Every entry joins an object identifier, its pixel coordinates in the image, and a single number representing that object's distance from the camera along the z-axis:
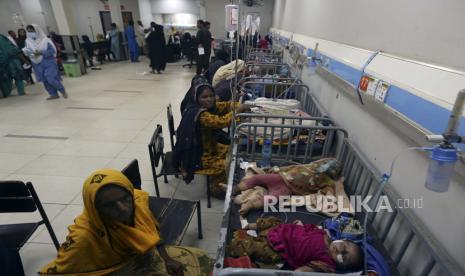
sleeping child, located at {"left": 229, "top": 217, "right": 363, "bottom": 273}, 1.21
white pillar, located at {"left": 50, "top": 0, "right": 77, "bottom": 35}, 7.61
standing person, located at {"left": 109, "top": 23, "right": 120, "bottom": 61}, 10.26
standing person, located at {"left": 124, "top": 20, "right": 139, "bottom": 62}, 10.43
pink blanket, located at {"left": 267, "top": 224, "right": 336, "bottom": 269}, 1.26
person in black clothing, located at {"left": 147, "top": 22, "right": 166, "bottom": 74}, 8.38
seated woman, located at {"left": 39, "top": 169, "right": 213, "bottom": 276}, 1.16
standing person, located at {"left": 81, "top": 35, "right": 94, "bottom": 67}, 9.44
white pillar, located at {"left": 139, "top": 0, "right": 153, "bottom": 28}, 13.07
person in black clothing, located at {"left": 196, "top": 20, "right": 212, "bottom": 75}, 7.34
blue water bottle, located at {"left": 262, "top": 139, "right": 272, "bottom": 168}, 2.02
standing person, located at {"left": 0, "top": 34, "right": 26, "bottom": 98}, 5.34
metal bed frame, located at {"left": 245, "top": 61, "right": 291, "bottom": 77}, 4.36
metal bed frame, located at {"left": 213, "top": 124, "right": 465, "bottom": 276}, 0.97
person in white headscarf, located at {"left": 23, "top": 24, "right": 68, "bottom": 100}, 5.24
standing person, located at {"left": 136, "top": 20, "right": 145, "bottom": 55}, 11.48
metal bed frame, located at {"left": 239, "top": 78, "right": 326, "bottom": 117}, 2.96
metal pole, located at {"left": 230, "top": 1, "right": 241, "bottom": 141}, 1.94
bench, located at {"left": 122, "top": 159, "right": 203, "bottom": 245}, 1.64
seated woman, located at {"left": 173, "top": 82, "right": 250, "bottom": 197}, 2.27
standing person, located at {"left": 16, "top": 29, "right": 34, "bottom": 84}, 6.91
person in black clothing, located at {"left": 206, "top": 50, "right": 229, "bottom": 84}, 4.31
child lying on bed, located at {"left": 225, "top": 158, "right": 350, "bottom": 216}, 1.69
